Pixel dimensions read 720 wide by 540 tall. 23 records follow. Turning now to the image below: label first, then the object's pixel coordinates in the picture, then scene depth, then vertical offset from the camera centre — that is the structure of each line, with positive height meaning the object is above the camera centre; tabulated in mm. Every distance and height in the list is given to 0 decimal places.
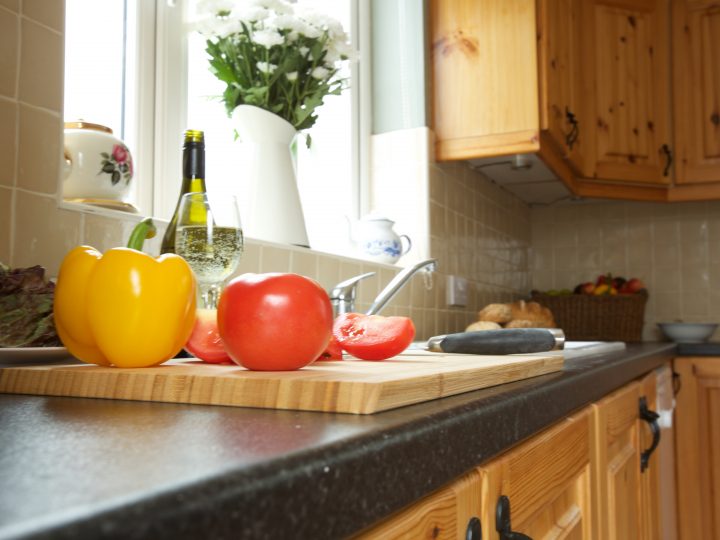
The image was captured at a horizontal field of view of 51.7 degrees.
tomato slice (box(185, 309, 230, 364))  707 -40
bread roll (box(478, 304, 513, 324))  1919 -30
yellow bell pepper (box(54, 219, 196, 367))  607 -3
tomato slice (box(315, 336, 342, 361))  787 -53
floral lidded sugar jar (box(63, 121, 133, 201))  1032 +196
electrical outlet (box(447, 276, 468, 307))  2119 +33
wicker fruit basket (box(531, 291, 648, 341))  2484 -49
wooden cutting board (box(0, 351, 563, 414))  449 -55
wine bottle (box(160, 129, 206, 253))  972 +180
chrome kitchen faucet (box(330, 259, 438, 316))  1334 +17
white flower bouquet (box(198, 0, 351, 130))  1391 +488
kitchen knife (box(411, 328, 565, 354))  933 -50
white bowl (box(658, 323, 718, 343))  2461 -95
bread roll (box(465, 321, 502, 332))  1718 -55
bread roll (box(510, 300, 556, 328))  1973 -31
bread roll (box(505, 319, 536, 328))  1884 -55
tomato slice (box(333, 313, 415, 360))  810 -39
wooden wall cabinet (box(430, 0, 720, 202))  1975 +638
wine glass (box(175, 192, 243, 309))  892 +72
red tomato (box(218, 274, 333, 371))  579 -15
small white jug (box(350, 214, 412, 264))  1776 +151
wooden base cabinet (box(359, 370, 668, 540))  464 -164
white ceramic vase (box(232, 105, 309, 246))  1461 +241
